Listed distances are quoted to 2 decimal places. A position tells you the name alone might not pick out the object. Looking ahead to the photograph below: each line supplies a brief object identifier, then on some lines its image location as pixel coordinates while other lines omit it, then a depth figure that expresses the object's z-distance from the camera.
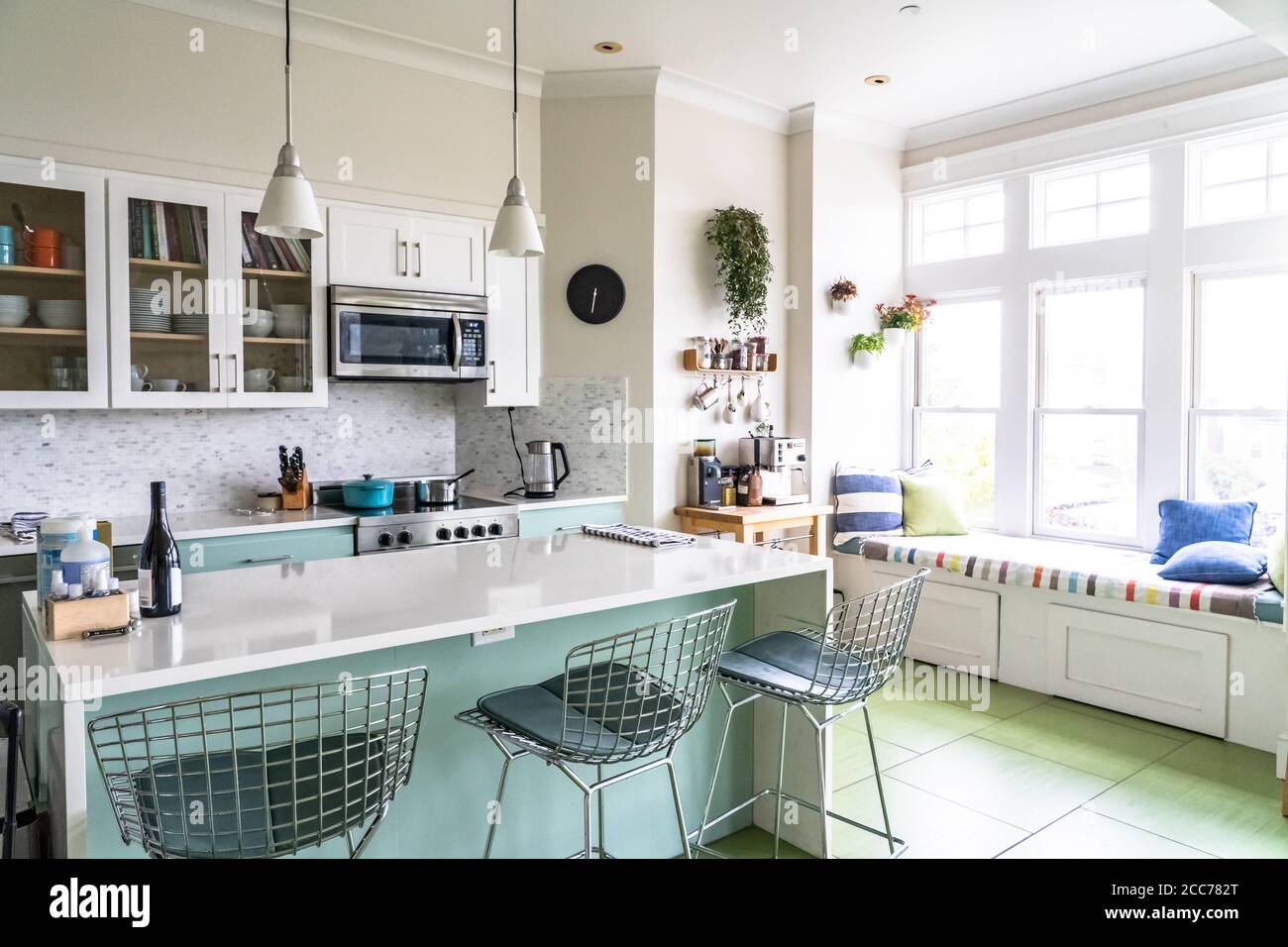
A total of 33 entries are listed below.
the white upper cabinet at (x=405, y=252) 4.12
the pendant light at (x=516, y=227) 2.85
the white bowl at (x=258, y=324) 3.91
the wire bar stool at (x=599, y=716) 2.03
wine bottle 2.06
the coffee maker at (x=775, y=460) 4.94
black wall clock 4.71
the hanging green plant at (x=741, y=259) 4.82
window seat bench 3.74
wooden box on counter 1.87
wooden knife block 4.14
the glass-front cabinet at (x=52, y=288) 3.38
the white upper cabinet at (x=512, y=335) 4.59
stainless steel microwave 4.10
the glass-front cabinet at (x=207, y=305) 3.62
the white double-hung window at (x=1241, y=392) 4.34
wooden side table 4.59
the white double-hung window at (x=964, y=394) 5.41
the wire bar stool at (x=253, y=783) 1.59
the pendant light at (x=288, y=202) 2.51
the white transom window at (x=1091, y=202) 4.77
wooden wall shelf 4.79
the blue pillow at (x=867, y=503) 5.27
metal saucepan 4.49
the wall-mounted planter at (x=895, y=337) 5.66
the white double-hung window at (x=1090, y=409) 4.82
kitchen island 1.77
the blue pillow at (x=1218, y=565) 3.87
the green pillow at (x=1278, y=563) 3.74
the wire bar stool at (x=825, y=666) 2.47
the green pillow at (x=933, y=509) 5.25
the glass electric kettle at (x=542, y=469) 4.55
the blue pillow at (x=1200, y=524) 4.24
